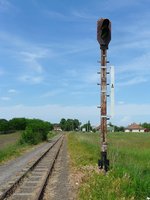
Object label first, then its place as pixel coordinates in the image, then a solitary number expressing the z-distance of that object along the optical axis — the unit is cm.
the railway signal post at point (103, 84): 704
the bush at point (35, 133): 3074
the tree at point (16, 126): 9907
